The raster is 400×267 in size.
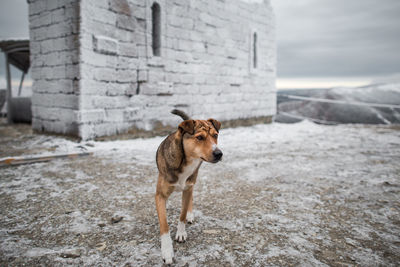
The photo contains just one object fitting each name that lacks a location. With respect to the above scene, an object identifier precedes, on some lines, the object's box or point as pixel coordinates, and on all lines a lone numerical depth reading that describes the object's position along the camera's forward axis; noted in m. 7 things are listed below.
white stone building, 6.77
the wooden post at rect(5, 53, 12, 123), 10.73
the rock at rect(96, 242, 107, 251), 2.37
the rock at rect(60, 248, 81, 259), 2.24
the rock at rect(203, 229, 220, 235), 2.66
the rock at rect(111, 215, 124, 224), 2.87
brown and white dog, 2.13
